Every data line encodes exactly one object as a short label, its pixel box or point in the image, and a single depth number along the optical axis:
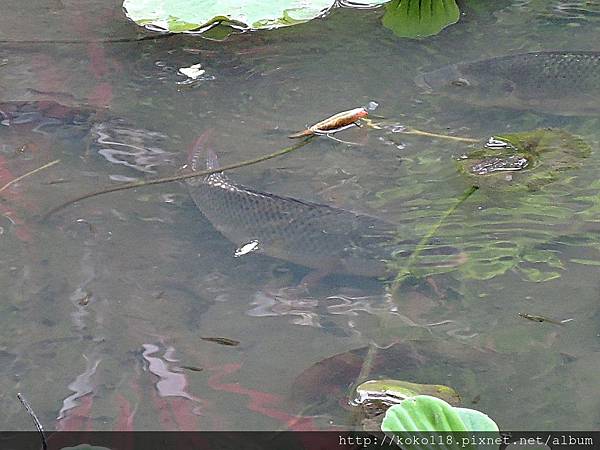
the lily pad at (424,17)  3.63
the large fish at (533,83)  3.42
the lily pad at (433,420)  2.70
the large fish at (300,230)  3.08
